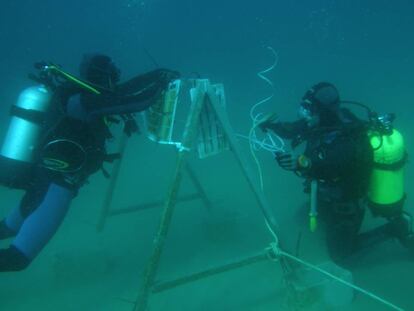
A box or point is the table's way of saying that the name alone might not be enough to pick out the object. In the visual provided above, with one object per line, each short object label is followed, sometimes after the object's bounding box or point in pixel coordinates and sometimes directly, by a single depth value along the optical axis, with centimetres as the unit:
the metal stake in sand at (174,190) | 297
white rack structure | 299
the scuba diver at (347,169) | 355
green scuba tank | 368
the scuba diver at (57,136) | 313
